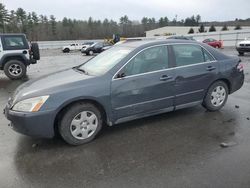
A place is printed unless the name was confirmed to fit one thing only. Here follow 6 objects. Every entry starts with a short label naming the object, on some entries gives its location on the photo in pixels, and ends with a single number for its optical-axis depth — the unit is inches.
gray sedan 115.0
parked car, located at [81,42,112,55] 920.1
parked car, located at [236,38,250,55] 555.7
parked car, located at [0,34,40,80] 314.2
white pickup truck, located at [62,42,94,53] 1215.8
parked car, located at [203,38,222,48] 949.7
